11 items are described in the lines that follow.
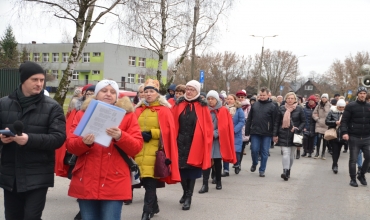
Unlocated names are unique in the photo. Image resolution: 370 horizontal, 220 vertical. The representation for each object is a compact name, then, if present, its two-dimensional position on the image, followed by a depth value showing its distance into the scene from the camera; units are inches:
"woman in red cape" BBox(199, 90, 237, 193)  317.7
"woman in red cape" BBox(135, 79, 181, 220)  213.8
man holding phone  145.3
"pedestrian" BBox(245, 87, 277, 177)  383.2
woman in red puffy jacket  147.9
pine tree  1427.8
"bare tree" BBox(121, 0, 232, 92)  810.2
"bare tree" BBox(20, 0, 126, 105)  642.8
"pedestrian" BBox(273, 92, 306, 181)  369.1
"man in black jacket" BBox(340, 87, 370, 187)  349.1
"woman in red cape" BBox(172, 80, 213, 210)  262.8
